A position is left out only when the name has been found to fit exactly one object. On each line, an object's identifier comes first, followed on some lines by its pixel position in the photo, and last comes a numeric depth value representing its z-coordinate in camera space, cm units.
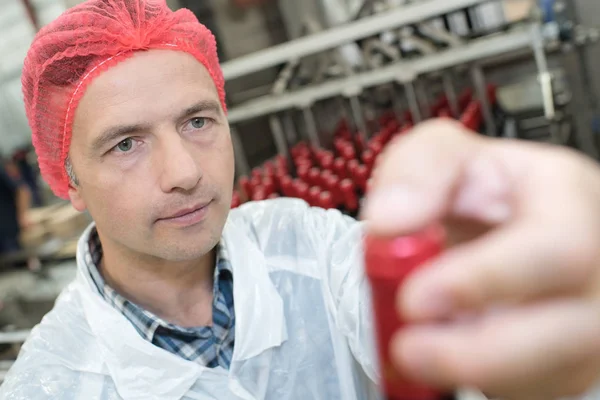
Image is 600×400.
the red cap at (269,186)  235
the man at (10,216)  428
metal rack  180
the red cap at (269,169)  248
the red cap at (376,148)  220
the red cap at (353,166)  213
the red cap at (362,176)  209
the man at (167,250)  97
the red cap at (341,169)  222
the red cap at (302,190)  215
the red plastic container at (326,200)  198
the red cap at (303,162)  242
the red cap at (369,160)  214
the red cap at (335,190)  206
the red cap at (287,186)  227
